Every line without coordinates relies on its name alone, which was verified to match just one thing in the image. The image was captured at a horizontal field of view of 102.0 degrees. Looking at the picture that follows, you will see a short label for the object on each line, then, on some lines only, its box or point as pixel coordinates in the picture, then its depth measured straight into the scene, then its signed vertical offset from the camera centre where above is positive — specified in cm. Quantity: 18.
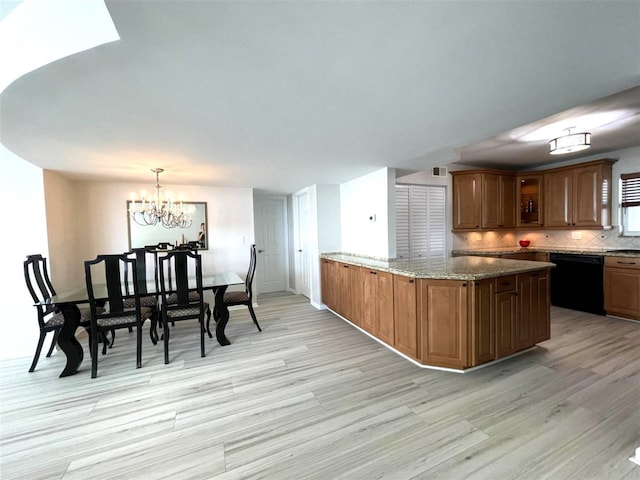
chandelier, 317 +34
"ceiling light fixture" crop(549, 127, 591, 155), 296 +95
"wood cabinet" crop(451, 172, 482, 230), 461 +47
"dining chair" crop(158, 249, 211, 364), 270 -68
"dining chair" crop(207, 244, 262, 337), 338 -85
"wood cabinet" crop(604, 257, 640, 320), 337 -87
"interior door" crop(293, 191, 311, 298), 502 -23
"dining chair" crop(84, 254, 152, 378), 245 -74
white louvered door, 446 +12
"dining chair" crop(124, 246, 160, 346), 297 -60
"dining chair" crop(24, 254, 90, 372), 253 -71
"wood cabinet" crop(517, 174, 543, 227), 465 +45
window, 375 +27
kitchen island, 226 -79
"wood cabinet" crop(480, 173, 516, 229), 462 +46
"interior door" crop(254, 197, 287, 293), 564 -24
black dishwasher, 370 -89
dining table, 247 -77
